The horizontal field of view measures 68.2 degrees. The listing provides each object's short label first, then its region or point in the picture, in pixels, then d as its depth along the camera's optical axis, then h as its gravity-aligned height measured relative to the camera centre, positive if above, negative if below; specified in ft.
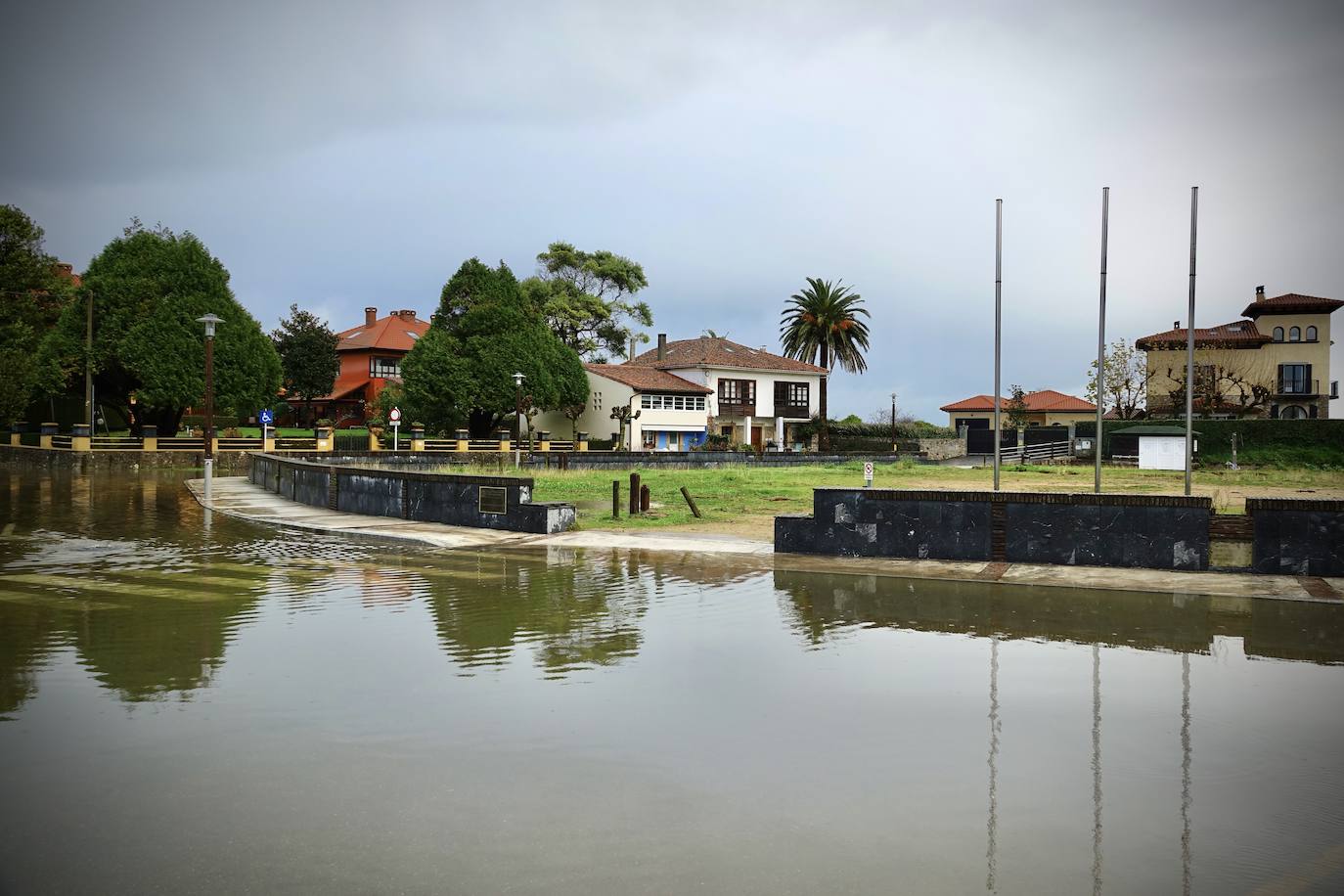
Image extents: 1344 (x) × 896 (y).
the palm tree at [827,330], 277.64 +32.35
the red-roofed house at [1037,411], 307.17 +11.62
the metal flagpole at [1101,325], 58.75 +7.31
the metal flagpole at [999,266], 61.31 +11.19
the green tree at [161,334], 161.27 +16.85
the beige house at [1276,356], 213.46 +20.40
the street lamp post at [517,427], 145.34 +2.44
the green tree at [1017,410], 270.05 +10.17
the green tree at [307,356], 248.93 +20.64
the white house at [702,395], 231.09 +11.63
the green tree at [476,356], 189.37 +16.07
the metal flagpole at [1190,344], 51.96 +5.55
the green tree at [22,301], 154.30 +25.24
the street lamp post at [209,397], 91.61 +3.93
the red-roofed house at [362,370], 270.26 +19.28
